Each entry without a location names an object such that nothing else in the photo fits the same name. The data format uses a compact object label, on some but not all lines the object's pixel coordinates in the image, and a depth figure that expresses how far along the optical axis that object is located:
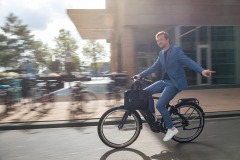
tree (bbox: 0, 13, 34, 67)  60.15
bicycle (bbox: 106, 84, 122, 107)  9.85
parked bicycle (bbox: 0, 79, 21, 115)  8.86
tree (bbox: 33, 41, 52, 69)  68.06
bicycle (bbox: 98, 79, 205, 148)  4.81
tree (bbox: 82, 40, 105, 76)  64.88
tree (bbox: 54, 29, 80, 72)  60.76
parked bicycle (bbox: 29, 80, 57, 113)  9.09
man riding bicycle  4.77
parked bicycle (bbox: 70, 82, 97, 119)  8.56
